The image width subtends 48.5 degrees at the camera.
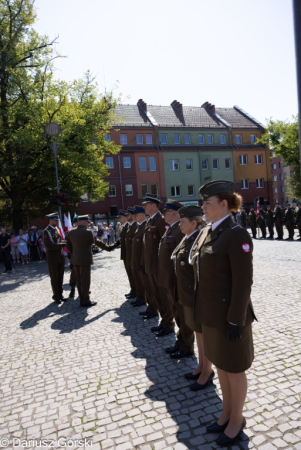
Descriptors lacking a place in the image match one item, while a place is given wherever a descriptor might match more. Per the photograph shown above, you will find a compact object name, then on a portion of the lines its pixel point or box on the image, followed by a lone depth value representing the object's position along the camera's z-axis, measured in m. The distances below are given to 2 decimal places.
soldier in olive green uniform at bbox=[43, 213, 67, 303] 8.76
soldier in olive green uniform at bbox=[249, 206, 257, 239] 22.42
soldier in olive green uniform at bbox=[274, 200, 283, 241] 19.48
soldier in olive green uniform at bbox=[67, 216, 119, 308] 8.04
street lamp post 18.02
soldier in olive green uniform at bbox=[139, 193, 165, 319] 5.98
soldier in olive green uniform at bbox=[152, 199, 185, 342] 4.75
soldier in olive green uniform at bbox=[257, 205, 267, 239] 21.32
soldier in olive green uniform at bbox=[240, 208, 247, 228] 24.78
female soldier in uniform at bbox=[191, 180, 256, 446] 2.69
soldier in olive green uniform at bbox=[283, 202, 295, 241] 18.70
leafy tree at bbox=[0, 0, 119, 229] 19.92
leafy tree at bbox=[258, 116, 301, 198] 35.03
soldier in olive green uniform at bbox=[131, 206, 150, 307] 6.84
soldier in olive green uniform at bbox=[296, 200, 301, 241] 18.35
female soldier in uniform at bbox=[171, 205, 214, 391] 3.86
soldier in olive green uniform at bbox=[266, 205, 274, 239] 20.22
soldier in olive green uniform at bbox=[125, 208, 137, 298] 7.84
